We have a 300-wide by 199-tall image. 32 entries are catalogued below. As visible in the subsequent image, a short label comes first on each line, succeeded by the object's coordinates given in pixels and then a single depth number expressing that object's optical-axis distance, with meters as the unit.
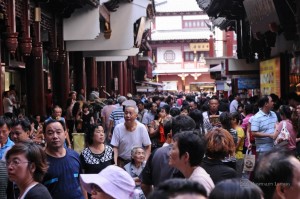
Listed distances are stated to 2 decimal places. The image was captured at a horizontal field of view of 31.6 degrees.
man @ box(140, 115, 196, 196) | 4.86
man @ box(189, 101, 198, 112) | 12.57
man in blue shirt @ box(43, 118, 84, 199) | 4.93
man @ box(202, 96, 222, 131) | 9.15
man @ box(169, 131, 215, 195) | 3.91
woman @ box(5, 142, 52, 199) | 3.84
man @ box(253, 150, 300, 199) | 2.72
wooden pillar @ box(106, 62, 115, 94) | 26.94
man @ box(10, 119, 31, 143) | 6.46
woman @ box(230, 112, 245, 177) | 7.83
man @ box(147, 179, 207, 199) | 2.25
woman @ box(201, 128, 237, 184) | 4.36
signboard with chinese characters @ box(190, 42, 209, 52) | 57.10
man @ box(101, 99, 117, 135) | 12.58
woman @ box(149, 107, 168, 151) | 8.74
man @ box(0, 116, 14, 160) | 5.92
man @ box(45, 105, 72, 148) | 9.46
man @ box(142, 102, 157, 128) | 12.34
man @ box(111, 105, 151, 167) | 7.43
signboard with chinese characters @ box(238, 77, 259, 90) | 19.92
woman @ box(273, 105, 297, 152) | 7.72
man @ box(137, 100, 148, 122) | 13.55
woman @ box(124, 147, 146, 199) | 6.54
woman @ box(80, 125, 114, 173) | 6.04
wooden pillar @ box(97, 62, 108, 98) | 25.55
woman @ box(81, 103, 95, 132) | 11.85
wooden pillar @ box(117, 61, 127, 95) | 29.88
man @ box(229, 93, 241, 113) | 15.36
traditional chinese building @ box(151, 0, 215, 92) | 57.15
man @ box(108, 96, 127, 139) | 10.84
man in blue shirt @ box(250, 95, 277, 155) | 8.52
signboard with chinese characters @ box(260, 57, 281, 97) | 14.73
